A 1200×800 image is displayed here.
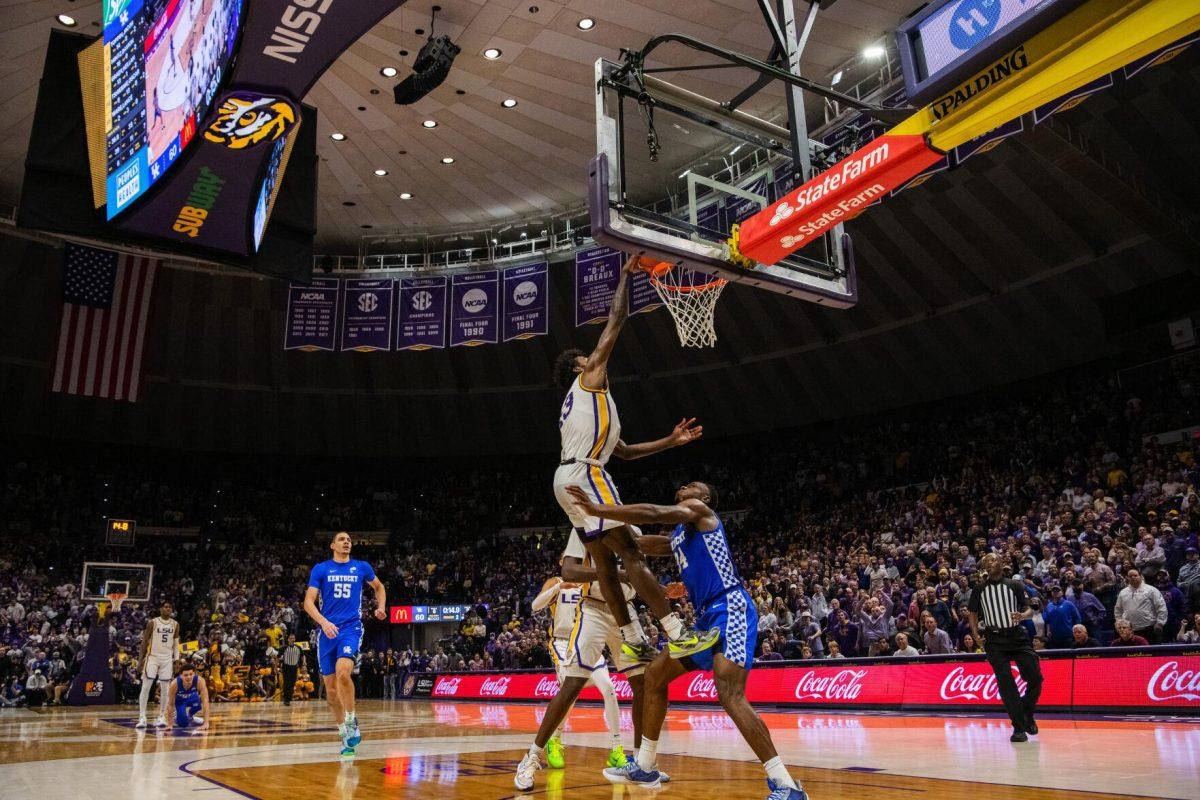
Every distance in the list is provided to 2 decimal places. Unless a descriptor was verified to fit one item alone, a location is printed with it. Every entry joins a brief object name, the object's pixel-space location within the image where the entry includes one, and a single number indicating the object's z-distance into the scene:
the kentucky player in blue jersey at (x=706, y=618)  4.82
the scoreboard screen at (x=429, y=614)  29.02
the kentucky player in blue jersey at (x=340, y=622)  7.72
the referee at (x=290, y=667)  19.95
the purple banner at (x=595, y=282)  20.20
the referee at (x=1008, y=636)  8.34
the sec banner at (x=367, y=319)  23.16
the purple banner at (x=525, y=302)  21.75
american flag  21.03
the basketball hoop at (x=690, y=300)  9.61
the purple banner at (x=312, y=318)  22.98
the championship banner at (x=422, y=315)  23.00
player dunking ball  5.70
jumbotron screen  8.84
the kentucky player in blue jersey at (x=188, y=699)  12.85
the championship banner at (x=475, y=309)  22.53
